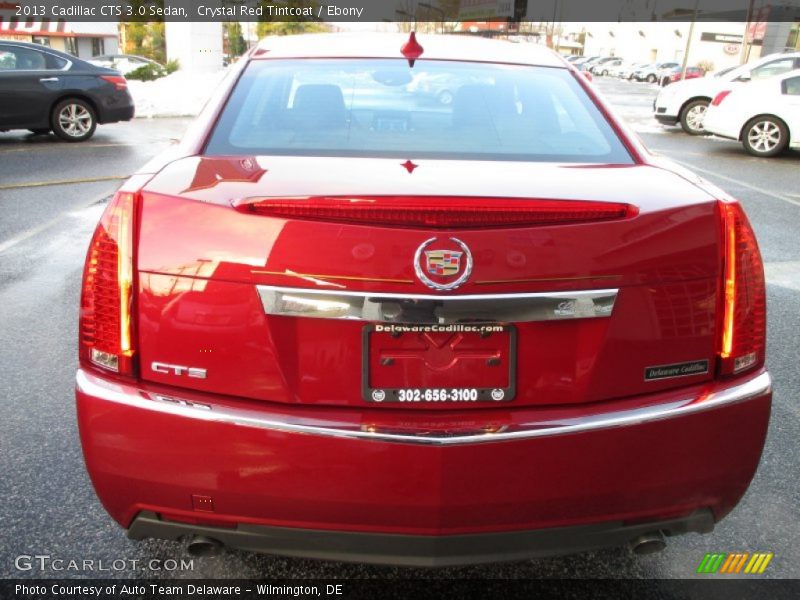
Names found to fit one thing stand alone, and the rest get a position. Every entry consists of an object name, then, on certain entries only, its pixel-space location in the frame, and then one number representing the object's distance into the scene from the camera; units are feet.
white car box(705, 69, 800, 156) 42.19
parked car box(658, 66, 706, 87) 132.83
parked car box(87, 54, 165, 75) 100.99
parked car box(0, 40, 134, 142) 38.27
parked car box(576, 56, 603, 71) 231.44
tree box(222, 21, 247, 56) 161.89
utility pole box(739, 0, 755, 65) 133.66
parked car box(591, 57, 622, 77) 226.79
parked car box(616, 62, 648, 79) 196.86
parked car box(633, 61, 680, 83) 186.50
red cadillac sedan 5.89
